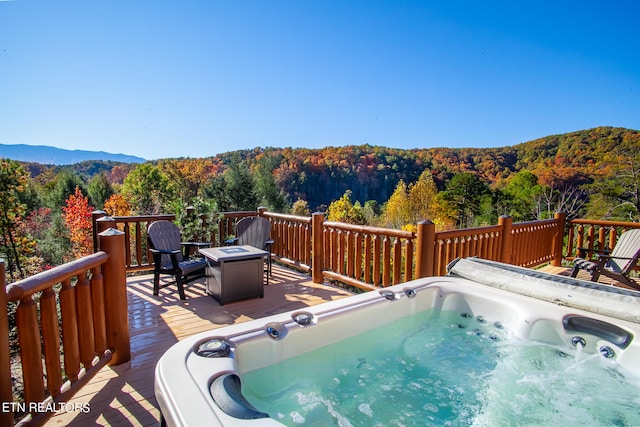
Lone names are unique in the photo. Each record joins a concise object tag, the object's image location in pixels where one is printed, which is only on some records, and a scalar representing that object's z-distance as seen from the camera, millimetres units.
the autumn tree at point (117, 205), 24570
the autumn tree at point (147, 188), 25031
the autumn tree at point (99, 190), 25453
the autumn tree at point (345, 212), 24000
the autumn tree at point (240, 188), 19609
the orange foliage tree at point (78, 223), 20266
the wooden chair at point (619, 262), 3855
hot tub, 1640
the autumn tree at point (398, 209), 26891
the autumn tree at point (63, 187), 23719
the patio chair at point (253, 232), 4418
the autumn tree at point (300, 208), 24962
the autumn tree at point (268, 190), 22125
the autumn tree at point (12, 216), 9039
